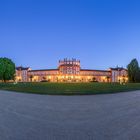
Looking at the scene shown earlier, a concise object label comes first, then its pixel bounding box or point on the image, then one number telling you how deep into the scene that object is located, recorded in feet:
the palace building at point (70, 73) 267.82
